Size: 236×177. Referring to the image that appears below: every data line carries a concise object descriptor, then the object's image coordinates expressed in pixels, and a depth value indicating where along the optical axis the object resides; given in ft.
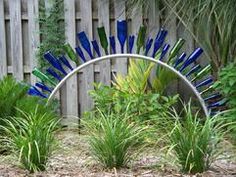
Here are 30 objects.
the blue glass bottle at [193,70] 21.34
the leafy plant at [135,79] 21.33
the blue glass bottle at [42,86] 21.80
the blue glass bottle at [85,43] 21.47
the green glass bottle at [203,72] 21.30
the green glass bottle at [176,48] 21.44
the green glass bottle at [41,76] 21.56
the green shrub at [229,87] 17.46
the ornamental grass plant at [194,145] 13.62
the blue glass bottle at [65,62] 21.57
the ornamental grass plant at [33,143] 14.03
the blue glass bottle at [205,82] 21.21
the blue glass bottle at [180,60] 21.27
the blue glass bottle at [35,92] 21.39
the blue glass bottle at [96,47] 21.33
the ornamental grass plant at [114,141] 14.11
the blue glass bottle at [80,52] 21.39
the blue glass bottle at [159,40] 21.44
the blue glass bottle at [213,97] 21.01
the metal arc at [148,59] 19.45
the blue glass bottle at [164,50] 21.43
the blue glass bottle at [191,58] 21.20
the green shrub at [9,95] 17.90
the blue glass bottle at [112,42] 21.39
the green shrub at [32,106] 17.76
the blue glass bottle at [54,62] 21.38
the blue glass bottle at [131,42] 21.65
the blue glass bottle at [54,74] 21.66
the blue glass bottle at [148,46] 21.56
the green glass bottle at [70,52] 21.85
